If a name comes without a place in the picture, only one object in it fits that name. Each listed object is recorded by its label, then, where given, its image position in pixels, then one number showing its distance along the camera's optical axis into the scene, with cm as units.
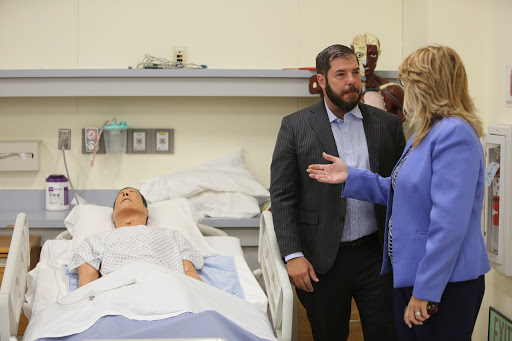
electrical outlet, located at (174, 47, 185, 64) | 416
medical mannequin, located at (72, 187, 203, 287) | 305
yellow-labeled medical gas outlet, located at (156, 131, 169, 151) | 425
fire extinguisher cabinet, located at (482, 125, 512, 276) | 305
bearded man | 266
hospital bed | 253
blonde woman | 202
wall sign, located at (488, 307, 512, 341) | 311
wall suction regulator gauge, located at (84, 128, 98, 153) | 418
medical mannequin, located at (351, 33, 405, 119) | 372
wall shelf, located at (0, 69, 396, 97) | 395
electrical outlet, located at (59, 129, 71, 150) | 421
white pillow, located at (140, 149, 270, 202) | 399
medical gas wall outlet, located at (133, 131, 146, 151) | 424
